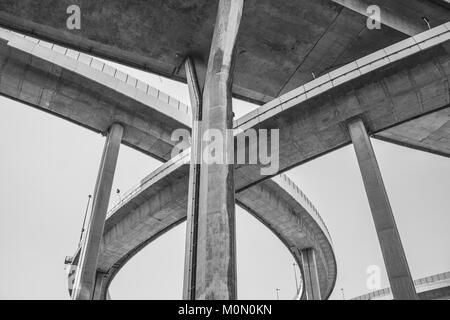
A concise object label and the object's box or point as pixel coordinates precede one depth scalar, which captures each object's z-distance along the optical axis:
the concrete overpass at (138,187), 17.47
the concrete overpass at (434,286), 32.31
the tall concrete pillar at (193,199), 10.85
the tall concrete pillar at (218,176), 9.10
